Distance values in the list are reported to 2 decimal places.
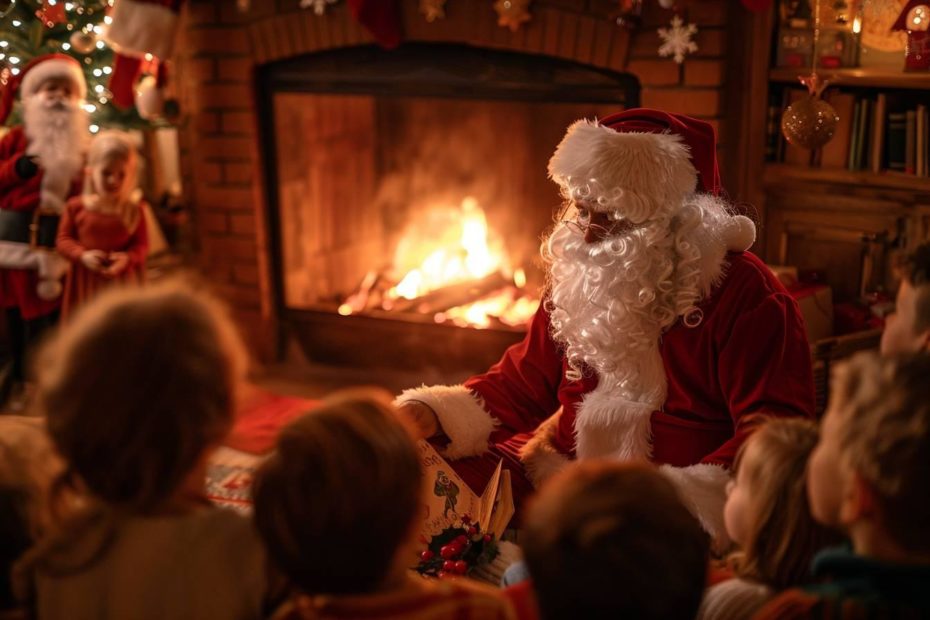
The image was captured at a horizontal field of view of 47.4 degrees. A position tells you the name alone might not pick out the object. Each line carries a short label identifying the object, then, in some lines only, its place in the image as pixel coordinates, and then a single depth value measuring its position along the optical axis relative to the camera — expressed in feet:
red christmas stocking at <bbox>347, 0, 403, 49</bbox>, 11.60
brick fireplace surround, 10.84
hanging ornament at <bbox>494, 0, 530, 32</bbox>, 11.08
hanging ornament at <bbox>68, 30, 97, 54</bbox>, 12.49
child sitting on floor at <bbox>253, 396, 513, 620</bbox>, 3.79
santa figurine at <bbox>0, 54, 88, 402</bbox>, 12.08
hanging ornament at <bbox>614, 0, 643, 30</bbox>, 10.68
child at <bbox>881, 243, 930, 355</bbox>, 5.03
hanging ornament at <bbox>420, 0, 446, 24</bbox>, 11.53
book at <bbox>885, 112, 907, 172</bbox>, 10.08
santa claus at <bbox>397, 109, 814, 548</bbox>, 6.68
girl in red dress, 11.96
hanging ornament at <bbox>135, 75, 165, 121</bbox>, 12.55
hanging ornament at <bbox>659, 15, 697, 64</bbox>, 10.60
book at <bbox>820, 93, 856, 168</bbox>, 10.41
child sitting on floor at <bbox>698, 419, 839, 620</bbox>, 4.48
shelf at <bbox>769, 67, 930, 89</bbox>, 9.67
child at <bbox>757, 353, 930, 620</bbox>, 3.70
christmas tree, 12.18
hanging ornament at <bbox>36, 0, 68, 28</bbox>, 12.07
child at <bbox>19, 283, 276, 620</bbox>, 3.81
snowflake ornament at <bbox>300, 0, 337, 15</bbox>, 12.06
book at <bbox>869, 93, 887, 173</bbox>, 10.18
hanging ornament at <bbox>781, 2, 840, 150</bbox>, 9.44
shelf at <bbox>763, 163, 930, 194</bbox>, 9.96
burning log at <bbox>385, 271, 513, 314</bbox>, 13.23
